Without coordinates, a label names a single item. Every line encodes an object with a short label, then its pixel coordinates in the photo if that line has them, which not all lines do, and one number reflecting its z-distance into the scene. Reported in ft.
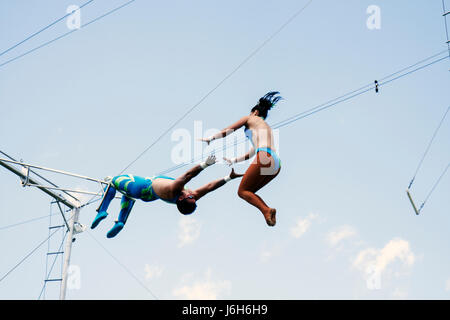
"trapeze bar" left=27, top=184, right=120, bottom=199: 37.56
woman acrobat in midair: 18.47
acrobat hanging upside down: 20.90
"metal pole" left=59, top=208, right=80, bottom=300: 39.81
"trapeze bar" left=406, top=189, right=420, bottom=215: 32.32
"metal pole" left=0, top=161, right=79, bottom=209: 35.10
